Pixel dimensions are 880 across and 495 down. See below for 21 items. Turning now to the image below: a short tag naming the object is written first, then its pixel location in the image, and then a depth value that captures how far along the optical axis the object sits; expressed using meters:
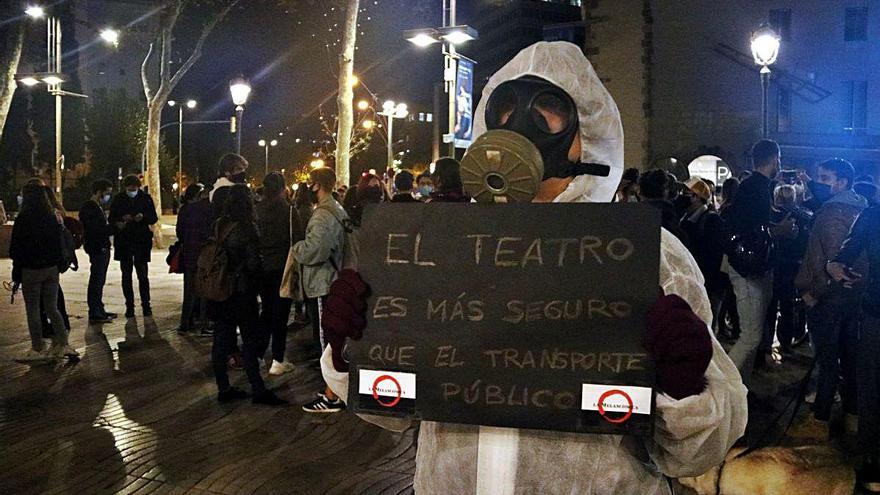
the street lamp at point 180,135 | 51.15
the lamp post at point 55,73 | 23.16
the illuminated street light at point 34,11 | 20.70
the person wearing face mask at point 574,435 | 1.91
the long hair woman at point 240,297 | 7.30
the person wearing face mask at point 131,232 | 11.89
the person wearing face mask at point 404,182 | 9.70
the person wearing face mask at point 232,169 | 9.23
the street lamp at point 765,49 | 14.02
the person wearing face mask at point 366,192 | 8.13
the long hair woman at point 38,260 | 8.52
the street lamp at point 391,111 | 32.46
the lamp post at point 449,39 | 12.95
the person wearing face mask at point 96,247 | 11.59
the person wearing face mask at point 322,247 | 7.64
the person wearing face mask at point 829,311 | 6.19
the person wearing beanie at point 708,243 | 8.20
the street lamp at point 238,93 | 16.81
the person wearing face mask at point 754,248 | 6.80
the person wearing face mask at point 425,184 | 13.88
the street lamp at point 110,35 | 24.73
